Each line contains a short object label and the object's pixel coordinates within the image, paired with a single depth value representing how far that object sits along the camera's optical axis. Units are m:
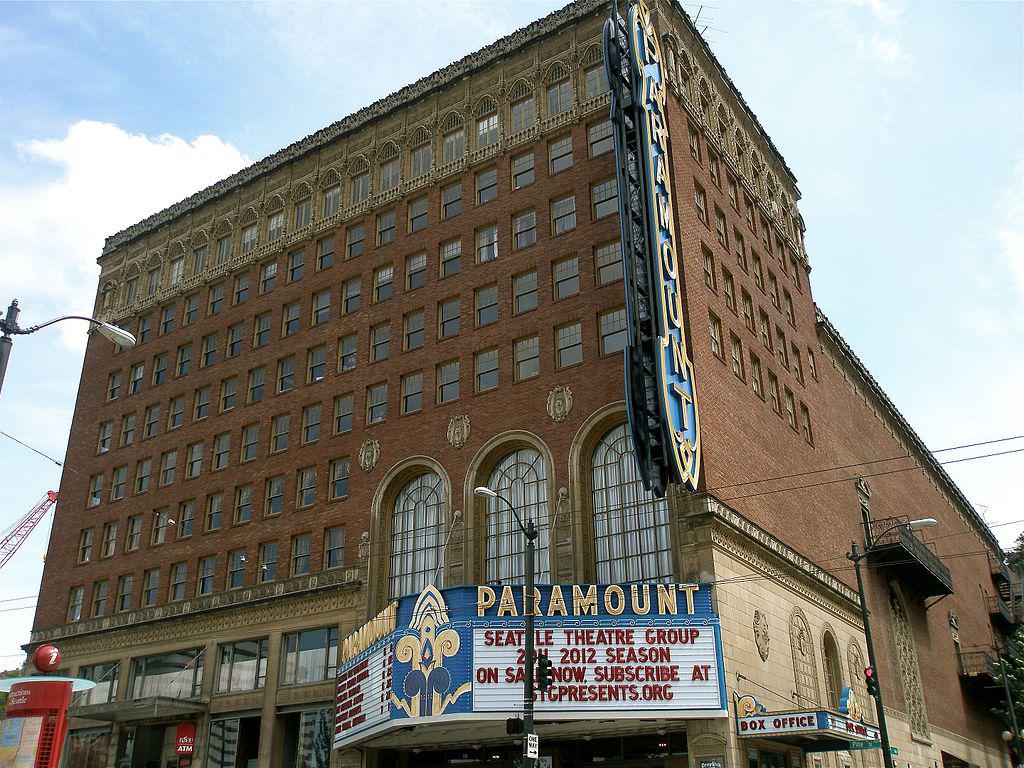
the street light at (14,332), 17.69
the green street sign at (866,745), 34.25
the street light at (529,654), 24.98
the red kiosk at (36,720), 20.84
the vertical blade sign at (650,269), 34.38
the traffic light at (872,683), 32.19
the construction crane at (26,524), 167.12
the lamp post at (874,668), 30.62
